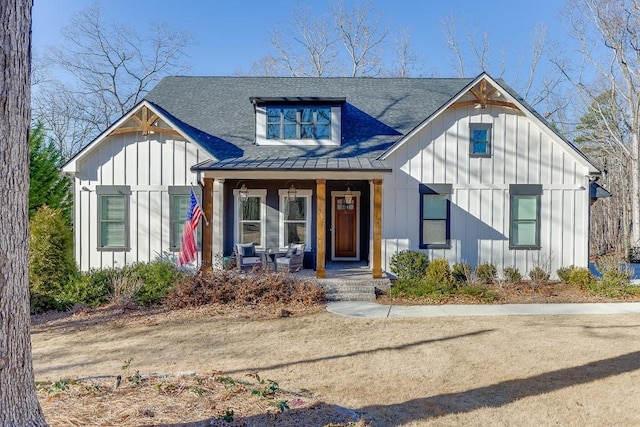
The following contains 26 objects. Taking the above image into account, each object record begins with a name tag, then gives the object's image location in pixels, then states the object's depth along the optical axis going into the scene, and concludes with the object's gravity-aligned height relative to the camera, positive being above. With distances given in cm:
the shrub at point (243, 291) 926 -179
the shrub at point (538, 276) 1111 -171
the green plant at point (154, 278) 945 -163
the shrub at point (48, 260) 926 -114
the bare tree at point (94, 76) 2603 +870
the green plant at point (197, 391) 423 -186
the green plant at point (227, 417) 361 -181
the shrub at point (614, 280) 1016 -169
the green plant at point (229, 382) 445 -189
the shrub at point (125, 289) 923 -180
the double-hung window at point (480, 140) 1155 +203
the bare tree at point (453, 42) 2720 +1127
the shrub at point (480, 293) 984 -194
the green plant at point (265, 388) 433 -192
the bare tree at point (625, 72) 1791 +650
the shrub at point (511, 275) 1114 -168
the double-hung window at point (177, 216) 1164 -13
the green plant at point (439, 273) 1069 -157
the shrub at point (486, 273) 1127 -164
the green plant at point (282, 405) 392 -187
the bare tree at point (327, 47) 2864 +1152
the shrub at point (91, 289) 940 -180
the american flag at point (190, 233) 996 -52
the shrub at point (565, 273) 1115 -164
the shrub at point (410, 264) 1113 -140
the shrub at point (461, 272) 1112 -160
